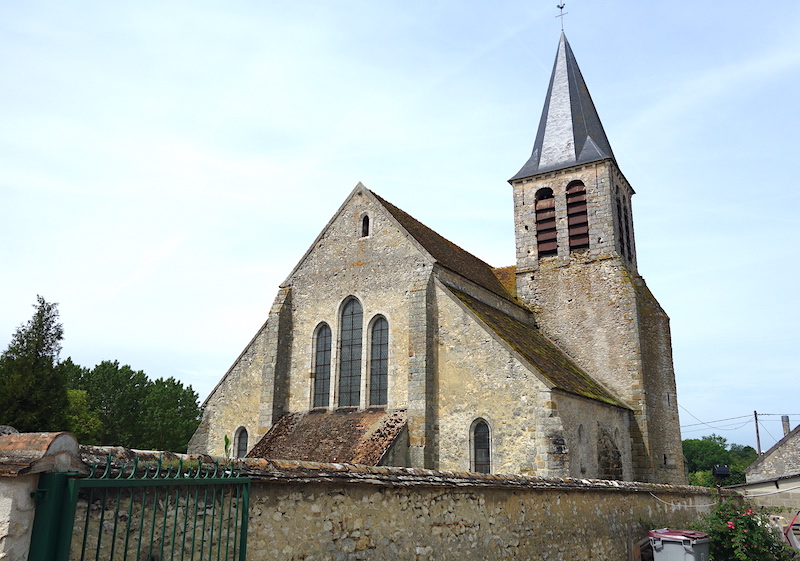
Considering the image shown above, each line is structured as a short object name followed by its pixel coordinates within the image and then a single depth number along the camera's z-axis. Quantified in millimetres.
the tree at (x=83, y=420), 31547
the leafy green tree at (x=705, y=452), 81000
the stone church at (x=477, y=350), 15453
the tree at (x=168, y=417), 39000
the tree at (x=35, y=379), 22250
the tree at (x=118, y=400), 38719
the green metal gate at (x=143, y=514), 3799
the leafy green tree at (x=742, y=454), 83188
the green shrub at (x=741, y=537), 11047
